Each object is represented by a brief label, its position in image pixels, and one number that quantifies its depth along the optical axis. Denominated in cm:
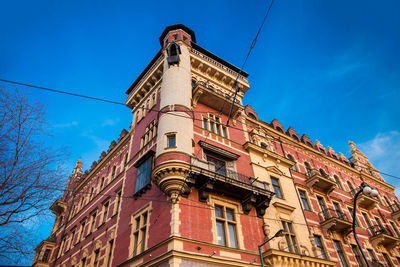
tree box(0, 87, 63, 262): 1122
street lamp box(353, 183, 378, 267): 1216
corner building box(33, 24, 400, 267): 1605
